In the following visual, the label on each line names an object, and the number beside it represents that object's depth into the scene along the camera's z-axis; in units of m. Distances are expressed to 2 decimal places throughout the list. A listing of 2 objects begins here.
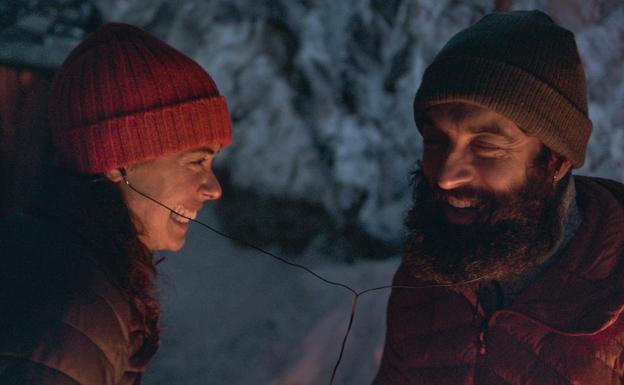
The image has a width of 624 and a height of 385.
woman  1.70
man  2.04
